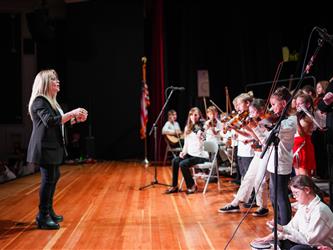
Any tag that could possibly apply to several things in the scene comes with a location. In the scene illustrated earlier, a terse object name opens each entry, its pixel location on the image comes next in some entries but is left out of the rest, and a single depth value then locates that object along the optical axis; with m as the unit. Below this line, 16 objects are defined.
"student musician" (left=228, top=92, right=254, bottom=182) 4.61
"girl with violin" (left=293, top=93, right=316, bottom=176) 4.76
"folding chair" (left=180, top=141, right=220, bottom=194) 5.57
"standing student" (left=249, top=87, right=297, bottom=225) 3.27
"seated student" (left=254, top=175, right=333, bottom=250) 2.75
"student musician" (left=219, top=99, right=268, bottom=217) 4.28
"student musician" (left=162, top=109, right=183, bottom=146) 8.74
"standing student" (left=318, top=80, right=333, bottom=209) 3.69
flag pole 9.50
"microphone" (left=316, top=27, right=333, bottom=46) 2.64
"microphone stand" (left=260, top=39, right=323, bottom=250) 2.50
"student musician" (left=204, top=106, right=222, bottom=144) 5.81
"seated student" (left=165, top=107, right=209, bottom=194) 5.67
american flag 9.49
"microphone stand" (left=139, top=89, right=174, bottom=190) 6.20
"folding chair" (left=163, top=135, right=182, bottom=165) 8.91
